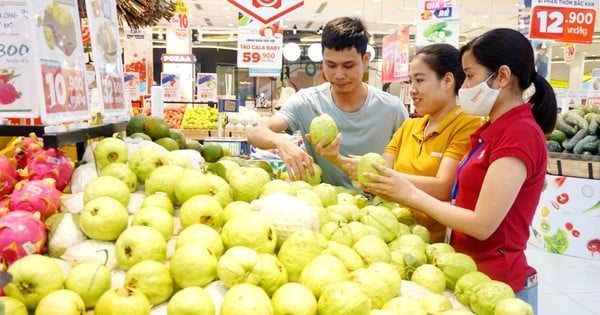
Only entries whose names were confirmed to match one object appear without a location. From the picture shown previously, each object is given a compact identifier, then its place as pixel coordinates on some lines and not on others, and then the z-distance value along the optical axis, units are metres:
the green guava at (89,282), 1.22
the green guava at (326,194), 2.04
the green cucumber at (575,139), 5.43
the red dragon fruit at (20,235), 1.33
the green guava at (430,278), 1.52
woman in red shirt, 1.64
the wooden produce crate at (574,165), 5.11
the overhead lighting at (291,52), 12.98
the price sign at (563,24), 6.41
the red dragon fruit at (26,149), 1.87
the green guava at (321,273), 1.28
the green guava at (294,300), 1.18
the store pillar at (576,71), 22.33
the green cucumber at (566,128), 5.63
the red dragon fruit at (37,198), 1.52
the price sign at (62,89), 1.66
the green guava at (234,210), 1.57
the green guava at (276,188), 1.79
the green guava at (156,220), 1.47
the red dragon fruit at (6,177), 1.67
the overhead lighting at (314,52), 12.45
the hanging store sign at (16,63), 1.72
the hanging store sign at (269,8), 5.91
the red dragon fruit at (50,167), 1.71
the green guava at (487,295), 1.39
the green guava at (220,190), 1.71
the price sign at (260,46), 8.56
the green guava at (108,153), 1.89
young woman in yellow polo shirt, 2.16
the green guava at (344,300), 1.17
